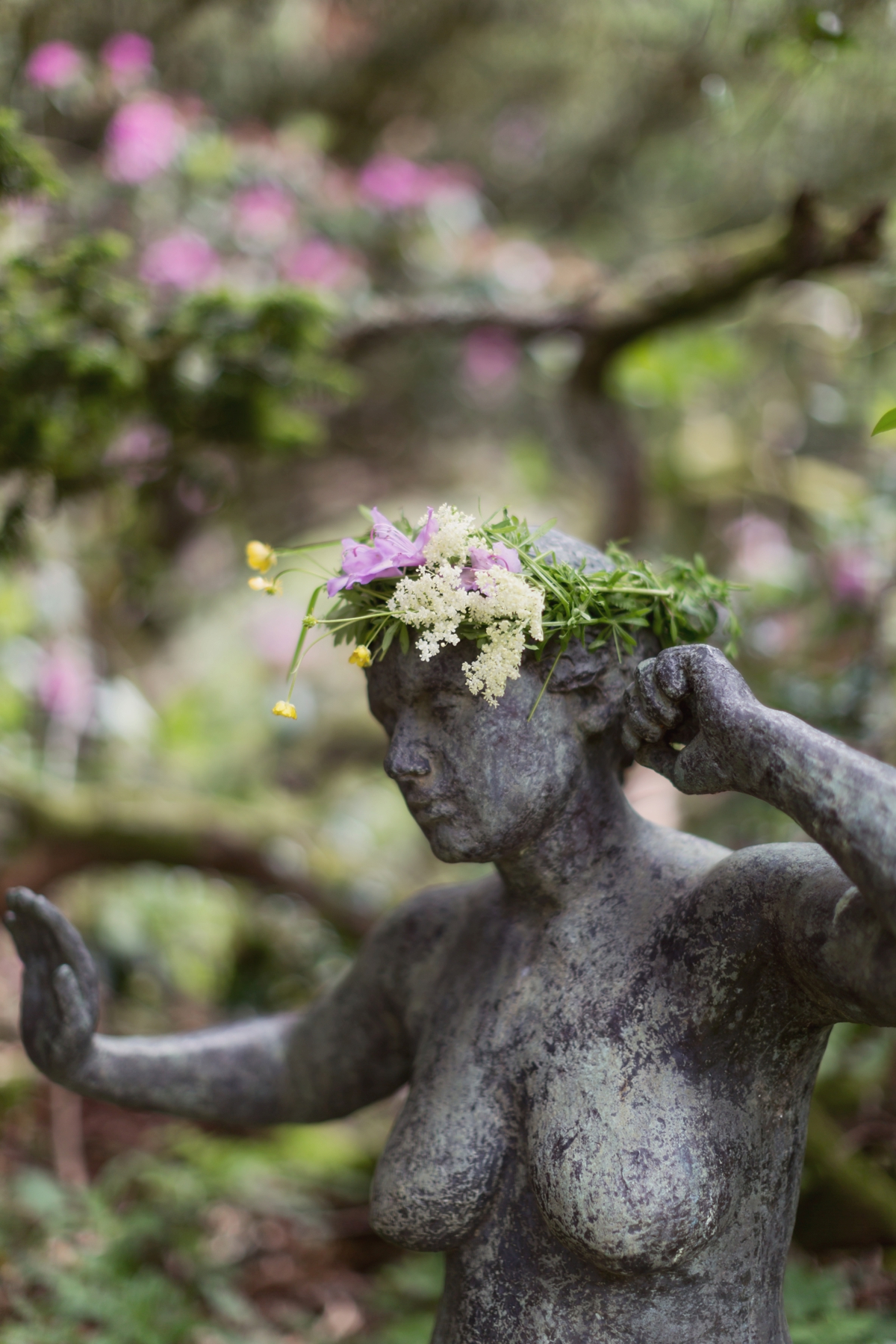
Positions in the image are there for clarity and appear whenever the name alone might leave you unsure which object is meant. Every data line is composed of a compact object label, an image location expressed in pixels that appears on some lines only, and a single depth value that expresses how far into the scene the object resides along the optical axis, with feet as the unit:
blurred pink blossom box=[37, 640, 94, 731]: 10.61
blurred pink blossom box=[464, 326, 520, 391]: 10.98
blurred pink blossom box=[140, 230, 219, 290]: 8.53
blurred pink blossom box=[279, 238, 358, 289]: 9.30
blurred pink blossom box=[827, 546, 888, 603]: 7.91
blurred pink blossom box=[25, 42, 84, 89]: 7.79
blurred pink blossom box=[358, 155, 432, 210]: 10.44
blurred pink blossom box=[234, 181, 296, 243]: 9.31
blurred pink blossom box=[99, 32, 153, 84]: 8.76
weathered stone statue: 2.88
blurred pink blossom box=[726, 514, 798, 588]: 10.13
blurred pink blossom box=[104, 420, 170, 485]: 5.94
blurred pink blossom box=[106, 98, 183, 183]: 8.61
